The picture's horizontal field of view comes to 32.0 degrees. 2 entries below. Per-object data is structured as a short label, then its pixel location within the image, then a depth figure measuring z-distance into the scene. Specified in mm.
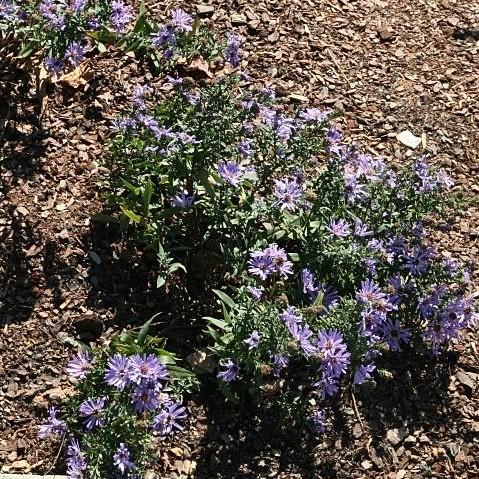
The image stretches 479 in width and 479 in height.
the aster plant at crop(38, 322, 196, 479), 3426
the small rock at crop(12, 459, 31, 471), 3742
